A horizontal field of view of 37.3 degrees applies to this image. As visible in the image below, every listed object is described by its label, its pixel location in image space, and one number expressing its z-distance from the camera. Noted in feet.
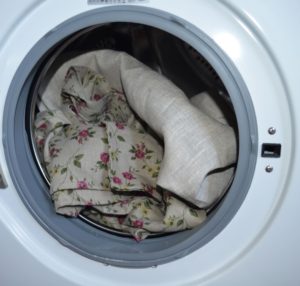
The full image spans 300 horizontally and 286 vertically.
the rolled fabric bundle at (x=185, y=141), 2.55
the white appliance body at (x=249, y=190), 2.20
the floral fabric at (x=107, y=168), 2.92
